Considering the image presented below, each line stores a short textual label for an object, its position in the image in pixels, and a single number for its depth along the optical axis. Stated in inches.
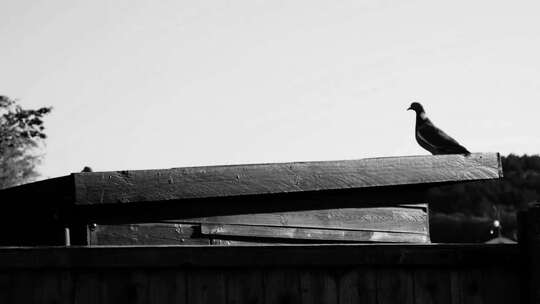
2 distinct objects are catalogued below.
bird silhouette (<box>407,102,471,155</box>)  433.1
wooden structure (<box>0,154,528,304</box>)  172.1
